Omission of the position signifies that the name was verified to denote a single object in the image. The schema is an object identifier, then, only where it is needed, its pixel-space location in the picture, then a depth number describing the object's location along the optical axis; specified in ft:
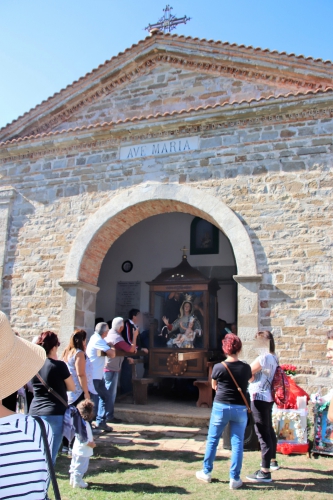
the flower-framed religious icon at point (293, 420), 16.69
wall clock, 35.70
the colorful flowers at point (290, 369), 18.84
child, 12.75
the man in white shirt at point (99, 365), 19.33
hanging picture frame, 33.86
